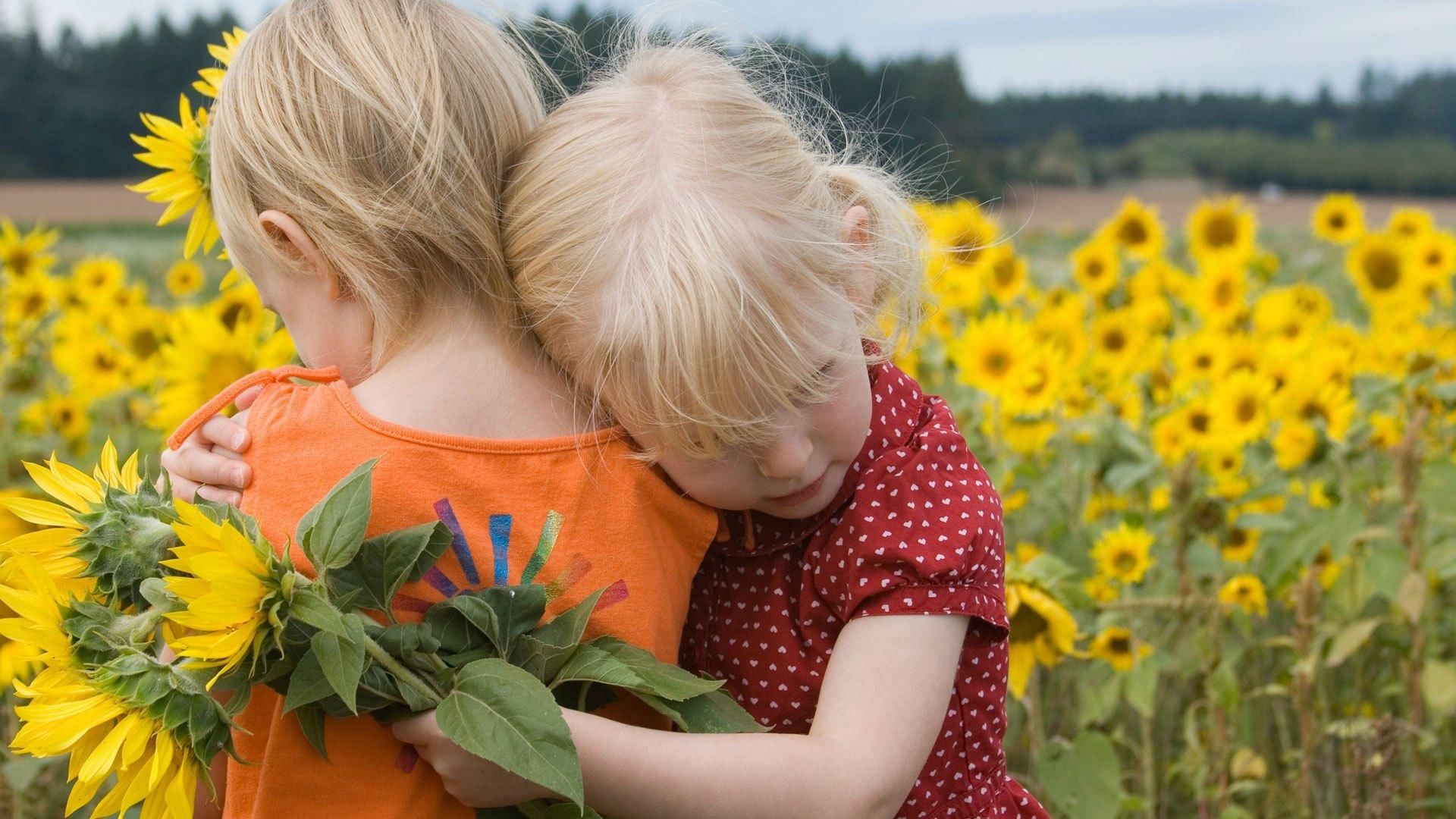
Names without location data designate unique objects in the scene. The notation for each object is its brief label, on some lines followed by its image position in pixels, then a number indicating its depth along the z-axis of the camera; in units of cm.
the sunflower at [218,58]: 135
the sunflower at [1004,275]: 348
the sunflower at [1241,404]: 257
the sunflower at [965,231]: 350
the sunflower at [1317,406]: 250
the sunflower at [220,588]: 85
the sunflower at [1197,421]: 255
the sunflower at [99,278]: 359
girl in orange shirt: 104
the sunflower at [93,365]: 322
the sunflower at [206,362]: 213
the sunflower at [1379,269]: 366
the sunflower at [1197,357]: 284
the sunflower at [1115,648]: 195
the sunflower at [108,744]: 89
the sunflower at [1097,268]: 359
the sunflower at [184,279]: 387
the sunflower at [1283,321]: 315
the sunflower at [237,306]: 249
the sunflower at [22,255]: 354
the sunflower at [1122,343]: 315
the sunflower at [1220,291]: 341
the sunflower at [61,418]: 319
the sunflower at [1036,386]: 265
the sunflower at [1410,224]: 384
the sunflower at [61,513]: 95
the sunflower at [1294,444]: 238
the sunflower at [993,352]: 271
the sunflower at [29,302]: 345
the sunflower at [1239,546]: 225
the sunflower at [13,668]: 190
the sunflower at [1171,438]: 253
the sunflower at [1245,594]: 213
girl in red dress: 103
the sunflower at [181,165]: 135
